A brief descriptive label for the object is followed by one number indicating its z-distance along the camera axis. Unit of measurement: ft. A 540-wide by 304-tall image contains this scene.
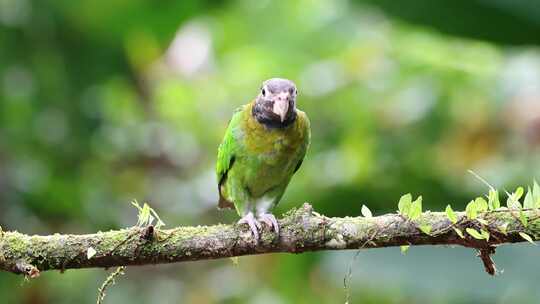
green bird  32.22
